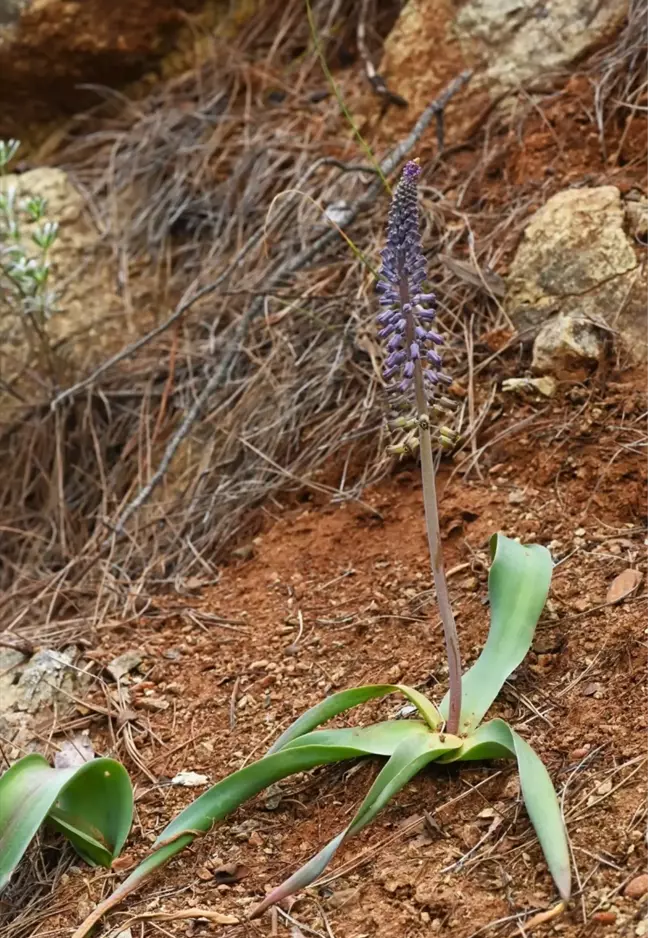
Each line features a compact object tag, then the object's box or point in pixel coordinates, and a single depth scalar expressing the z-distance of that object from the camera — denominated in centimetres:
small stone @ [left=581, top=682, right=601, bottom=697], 206
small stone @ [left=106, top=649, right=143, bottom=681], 262
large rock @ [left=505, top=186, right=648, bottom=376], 285
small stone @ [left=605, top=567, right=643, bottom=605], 224
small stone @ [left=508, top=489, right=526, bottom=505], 267
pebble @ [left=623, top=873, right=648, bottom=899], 163
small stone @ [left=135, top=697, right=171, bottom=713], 249
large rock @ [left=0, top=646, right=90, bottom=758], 254
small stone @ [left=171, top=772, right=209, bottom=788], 223
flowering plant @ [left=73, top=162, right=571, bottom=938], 182
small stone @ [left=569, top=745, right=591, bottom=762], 192
